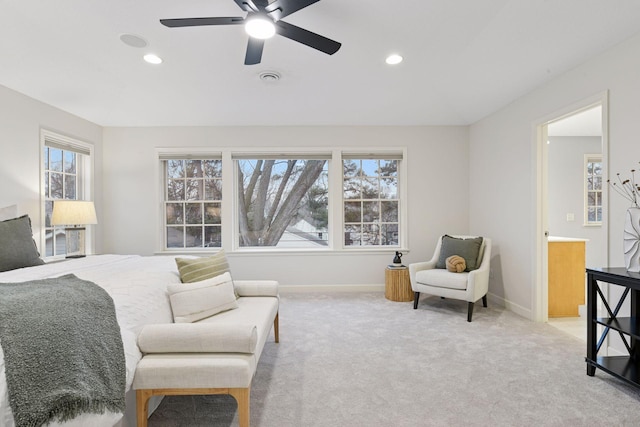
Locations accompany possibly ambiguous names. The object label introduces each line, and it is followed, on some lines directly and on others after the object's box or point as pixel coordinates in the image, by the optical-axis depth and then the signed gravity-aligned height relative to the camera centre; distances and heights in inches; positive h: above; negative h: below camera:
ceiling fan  71.9 +46.0
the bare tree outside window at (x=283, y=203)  187.6 +4.9
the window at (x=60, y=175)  145.7 +18.1
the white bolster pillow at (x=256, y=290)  108.2 -26.9
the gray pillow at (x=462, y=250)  148.0 -18.5
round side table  161.8 -37.7
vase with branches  84.7 -6.8
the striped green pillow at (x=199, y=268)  93.4 -17.3
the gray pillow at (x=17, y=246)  96.3 -10.8
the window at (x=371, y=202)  187.8 +5.5
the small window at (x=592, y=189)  196.5 +13.6
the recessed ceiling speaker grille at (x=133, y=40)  106.0 +58.5
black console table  83.4 -30.8
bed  50.5 -18.9
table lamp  132.6 -3.1
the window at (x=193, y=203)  184.1 +4.9
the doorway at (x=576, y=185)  193.9 +16.1
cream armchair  134.8 -30.7
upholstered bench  60.4 -29.1
